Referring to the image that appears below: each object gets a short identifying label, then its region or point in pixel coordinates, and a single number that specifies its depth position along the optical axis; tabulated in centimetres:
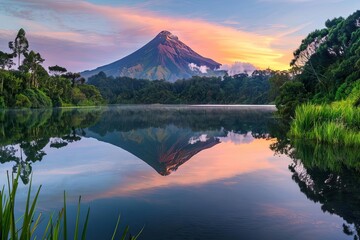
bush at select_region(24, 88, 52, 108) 5687
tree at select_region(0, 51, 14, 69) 5729
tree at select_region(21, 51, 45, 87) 6262
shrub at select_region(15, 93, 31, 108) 5359
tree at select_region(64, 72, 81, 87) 8538
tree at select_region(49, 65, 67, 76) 8238
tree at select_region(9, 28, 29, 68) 6074
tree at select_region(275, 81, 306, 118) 2980
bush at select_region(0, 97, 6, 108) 5059
